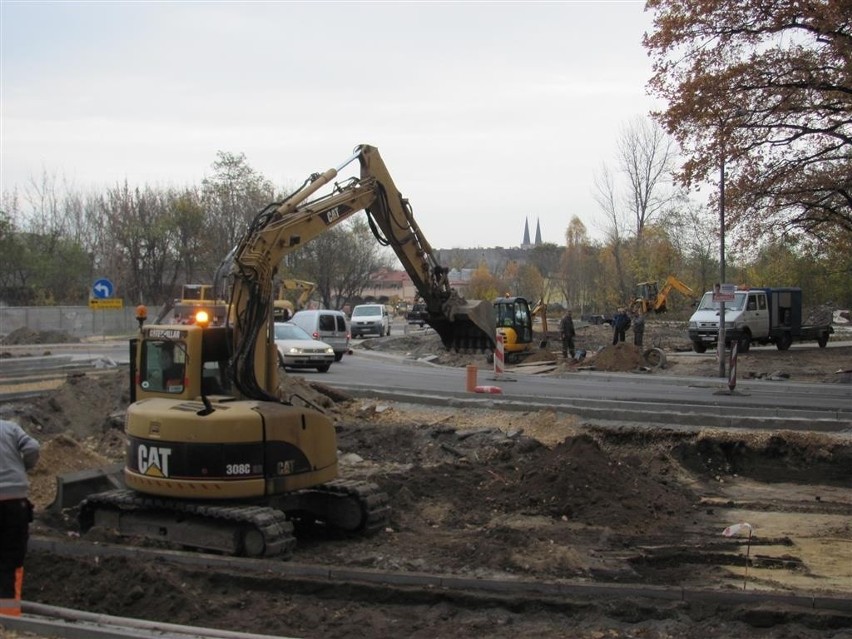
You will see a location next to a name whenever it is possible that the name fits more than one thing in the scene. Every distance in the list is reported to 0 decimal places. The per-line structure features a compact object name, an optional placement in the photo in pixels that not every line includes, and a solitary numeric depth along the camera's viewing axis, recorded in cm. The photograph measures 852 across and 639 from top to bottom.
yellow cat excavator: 851
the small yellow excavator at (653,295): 4881
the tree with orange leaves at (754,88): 2050
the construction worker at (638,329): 3641
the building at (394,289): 12588
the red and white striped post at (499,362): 2539
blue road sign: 3155
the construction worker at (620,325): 3700
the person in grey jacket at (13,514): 644
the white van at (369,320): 5300
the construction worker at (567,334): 3391
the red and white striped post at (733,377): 2175
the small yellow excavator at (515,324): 3459
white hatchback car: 2670
